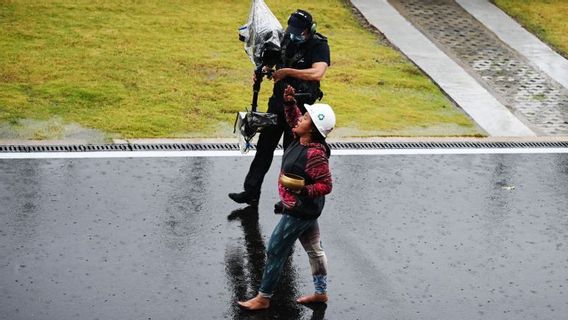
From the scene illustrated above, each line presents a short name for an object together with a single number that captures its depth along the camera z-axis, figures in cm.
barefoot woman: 1338
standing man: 1661
